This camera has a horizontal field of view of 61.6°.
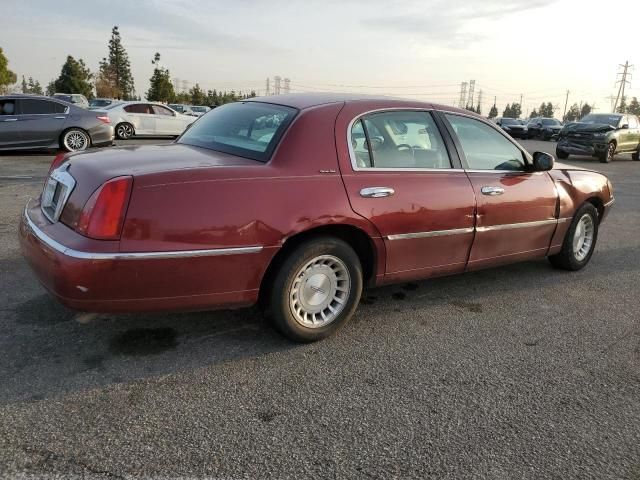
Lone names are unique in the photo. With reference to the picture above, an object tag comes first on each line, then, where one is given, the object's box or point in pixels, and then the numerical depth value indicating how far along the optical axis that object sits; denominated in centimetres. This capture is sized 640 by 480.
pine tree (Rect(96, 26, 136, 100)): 6538
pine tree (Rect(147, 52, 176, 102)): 5306
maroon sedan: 282
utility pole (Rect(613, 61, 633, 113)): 8994
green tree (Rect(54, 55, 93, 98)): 5247
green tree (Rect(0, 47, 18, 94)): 4003
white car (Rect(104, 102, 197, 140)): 1721
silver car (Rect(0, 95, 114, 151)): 1209
